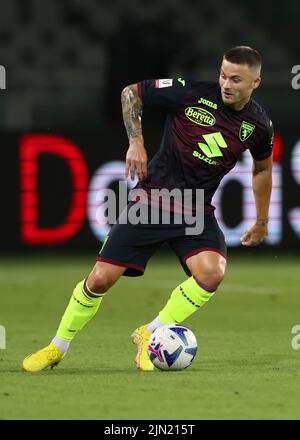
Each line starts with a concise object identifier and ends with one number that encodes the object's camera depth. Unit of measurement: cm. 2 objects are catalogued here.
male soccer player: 1562
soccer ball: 1532
